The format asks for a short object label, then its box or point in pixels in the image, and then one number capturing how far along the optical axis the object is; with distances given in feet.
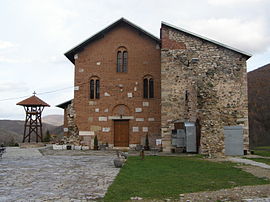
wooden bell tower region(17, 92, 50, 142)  80.79
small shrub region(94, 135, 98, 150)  63.92
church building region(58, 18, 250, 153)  56.24
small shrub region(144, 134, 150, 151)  63.05
